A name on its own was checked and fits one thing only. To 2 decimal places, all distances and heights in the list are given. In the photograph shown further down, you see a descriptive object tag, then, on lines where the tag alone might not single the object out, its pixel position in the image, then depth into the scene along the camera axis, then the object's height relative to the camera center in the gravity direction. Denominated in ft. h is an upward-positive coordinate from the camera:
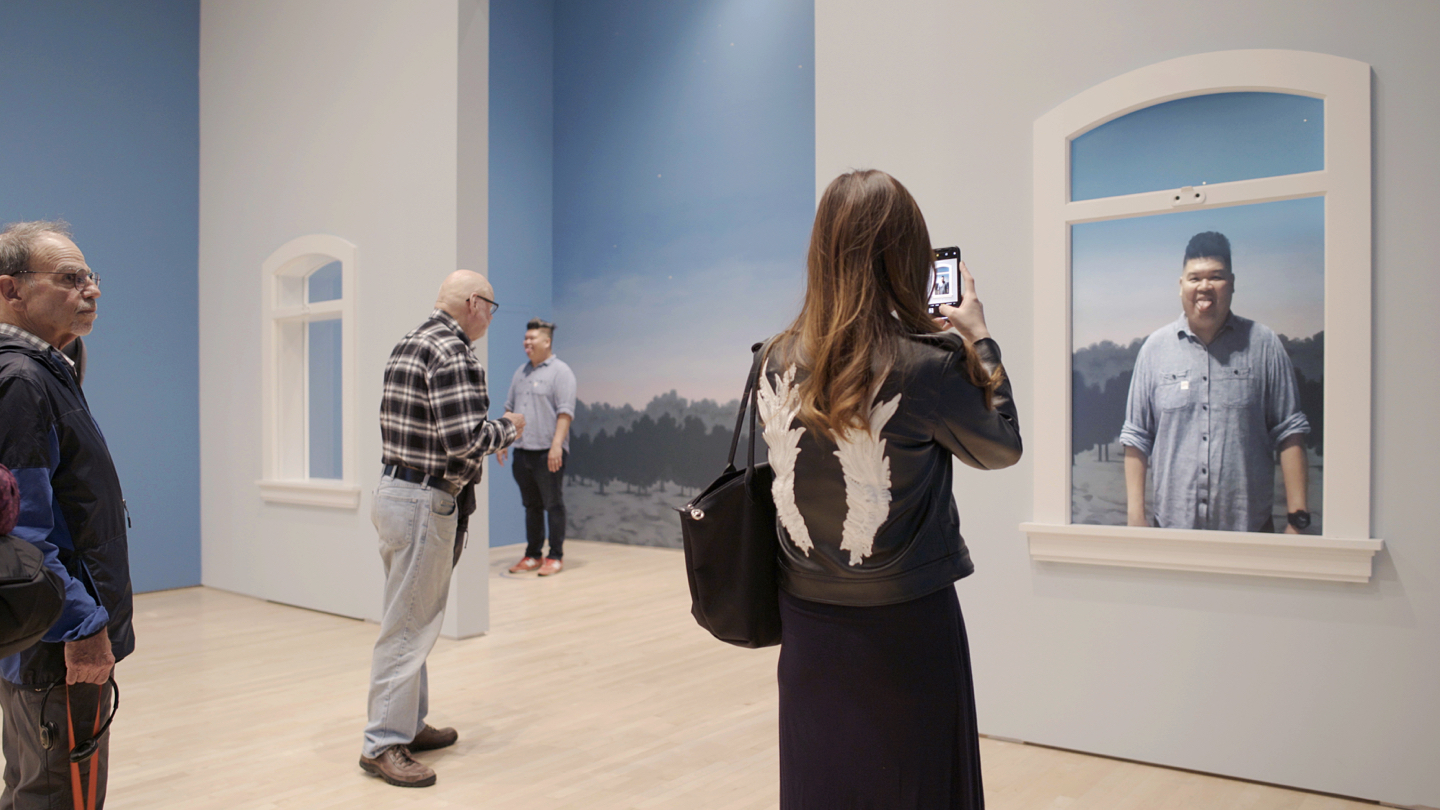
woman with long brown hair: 4.90 -0.52
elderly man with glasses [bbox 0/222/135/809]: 6.03 -0.87
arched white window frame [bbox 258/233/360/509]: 20.06 +0.38
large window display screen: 10.13 +0.39
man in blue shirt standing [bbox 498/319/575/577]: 24.48 -1.21
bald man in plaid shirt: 10.32 -1.13
